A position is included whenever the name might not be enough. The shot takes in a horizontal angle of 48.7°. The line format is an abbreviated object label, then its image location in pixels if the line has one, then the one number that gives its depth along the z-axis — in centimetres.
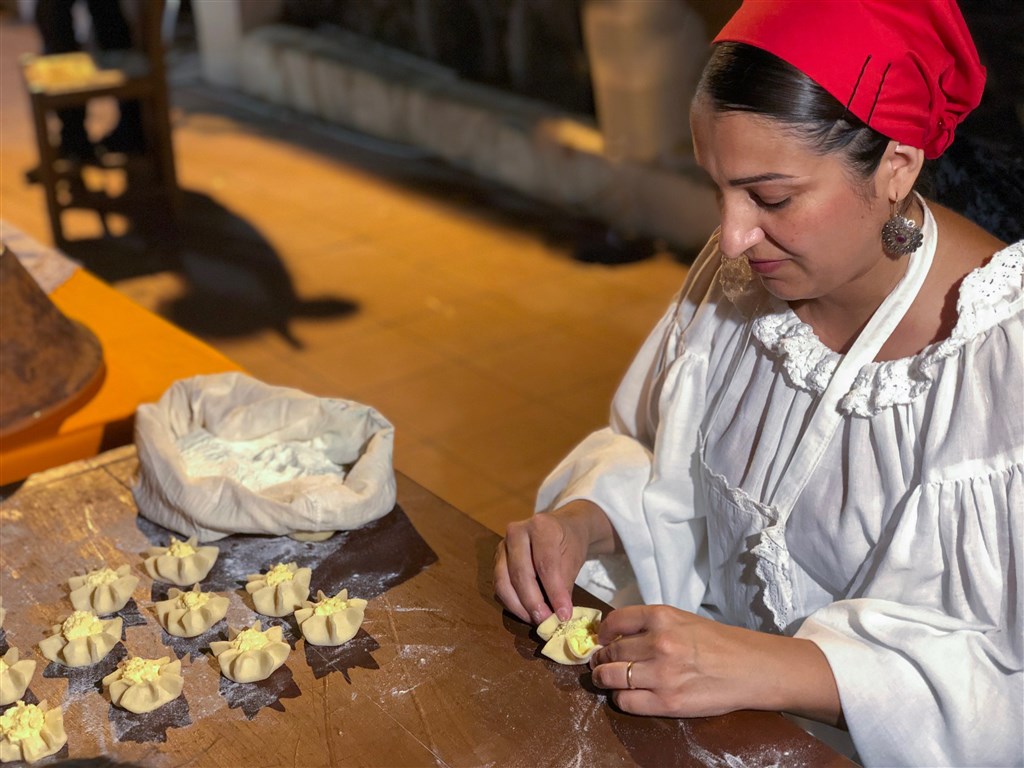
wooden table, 118
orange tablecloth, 181
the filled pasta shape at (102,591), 139
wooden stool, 513
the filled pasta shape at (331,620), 134
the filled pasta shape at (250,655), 128
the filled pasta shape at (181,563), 146
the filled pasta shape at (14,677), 125
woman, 125
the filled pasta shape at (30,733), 117
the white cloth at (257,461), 154
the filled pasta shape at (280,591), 140
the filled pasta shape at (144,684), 123
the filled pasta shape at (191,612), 136
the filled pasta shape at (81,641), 131
